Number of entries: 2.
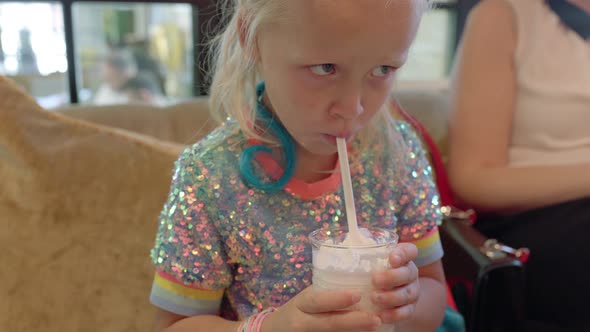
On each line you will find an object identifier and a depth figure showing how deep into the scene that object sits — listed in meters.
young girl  0.76
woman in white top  1.38
